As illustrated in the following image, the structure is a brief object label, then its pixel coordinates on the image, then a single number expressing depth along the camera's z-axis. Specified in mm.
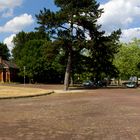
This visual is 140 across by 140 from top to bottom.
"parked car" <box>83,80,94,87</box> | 36367
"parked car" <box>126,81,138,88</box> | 32235
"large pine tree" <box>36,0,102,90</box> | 24282
